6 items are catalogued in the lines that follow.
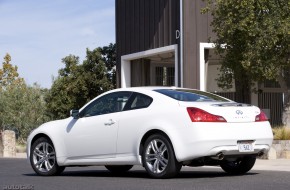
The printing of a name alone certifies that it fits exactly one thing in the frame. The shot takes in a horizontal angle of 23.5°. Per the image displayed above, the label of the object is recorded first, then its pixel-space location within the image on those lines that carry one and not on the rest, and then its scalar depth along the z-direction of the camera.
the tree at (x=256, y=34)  21.25
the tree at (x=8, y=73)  55.84
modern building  28.83
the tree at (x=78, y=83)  35.84
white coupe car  10.30
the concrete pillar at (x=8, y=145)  24.03
